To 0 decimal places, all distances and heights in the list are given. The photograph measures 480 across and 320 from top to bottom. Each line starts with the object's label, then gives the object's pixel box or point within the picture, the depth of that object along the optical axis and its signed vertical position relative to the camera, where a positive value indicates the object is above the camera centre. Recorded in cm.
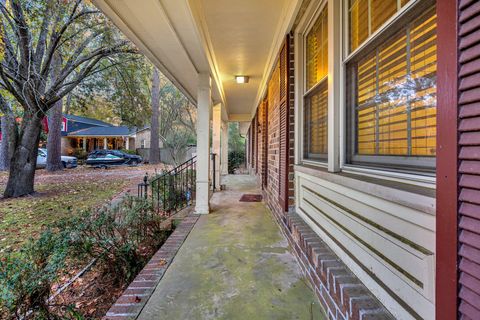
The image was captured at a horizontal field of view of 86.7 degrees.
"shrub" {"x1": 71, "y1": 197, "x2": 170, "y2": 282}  241 -85
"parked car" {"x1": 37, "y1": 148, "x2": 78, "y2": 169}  1438 -39
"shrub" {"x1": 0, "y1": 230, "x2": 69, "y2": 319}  152 -81
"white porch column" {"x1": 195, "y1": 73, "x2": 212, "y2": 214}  427 +11
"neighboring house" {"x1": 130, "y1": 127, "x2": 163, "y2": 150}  2582 +157
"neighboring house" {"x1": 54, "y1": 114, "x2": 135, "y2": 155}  2141 +159
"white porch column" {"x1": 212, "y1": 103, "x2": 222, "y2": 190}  688 +51
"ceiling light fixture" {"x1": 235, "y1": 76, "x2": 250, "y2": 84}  507 +150
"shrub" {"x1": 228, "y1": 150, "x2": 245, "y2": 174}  1294 -36
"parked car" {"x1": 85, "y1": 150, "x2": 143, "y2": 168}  1573 -29
